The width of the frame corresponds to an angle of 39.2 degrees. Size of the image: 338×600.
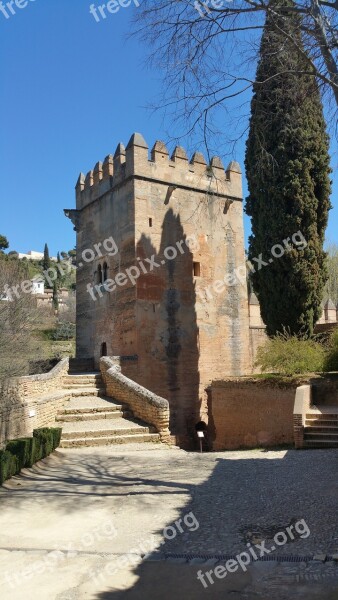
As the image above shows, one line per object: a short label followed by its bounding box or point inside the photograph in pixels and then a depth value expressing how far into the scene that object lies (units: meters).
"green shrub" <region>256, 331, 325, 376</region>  13.79
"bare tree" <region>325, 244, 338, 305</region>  43.95
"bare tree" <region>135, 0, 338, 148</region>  6.34
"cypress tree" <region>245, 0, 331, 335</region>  16.59
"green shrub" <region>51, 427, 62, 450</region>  10.27
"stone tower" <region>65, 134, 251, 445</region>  18.17
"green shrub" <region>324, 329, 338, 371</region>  13.67
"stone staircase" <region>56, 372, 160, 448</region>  11.31
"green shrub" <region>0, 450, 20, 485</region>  7.54
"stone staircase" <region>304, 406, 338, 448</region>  10.07
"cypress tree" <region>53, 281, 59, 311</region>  52.77
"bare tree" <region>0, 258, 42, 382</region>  18.17
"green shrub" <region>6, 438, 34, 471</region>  8.30
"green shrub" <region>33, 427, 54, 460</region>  9.33
